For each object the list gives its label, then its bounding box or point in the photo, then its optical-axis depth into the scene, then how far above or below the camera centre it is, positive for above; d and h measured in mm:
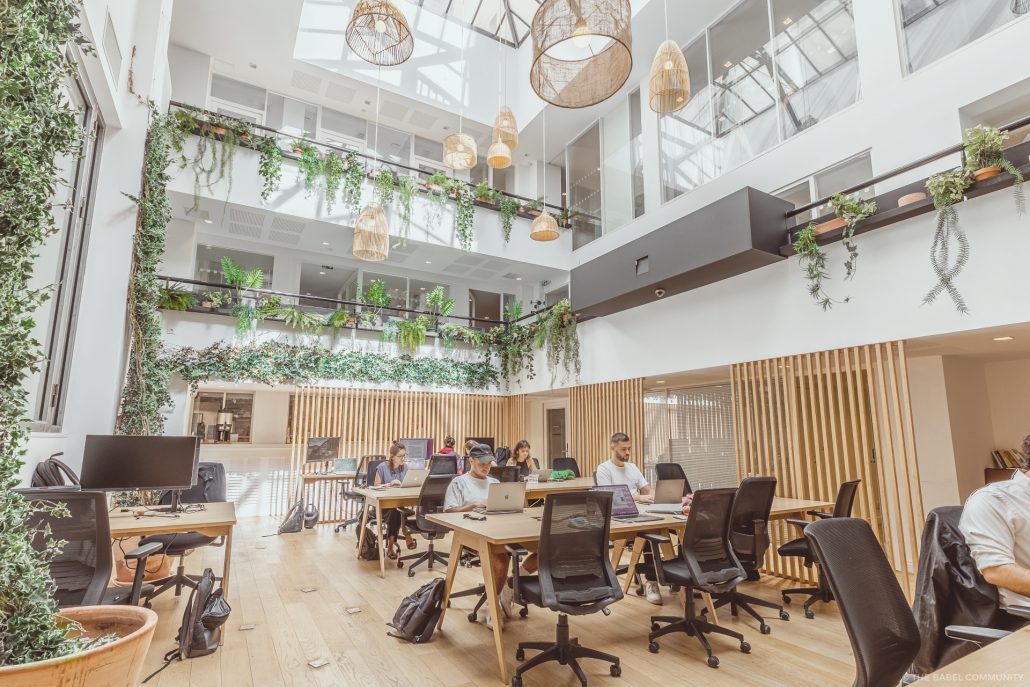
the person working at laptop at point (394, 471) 7434 -671
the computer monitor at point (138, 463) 4117 -292
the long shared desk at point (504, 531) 3641 -776
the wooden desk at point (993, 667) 1327 -624
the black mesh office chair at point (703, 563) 3947 -1039
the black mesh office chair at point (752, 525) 4371 -817
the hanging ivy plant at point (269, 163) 9086 +4520
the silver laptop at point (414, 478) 7004 -670
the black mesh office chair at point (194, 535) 4875 -1011
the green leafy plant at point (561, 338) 10195 +1773
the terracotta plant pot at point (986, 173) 4684 +2277
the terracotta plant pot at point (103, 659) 1416 -671
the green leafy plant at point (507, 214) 11180 +4496
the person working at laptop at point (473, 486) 5320 -607
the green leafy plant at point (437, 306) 11453 +2695
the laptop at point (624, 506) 4461 -680
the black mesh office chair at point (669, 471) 7105 -573
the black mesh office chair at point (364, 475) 8562 -781
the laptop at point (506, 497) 4715 -624
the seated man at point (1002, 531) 2029 -407
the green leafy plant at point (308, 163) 9414 +4676
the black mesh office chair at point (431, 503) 6125 -884
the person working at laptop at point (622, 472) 6051 -506
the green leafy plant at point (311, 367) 8984 +1143
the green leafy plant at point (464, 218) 10766 +4240
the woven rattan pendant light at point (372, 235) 7965 +2898
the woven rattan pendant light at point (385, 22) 6008 +4954
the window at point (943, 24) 5402 +4298
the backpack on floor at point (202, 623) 3812 -1442
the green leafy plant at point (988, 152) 4602 +2464
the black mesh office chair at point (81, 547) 2805 -656
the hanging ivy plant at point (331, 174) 9602 +4576
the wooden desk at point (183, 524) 3836 -739
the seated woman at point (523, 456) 8984 -494
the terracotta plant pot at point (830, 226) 5898 +2282
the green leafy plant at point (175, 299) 8766 +2119
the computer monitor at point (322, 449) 9242 -384
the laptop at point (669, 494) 4965 -619
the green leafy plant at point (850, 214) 5643 +2301
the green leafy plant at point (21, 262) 1583 +533
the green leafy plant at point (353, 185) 9805 +4484
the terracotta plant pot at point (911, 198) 5270 +2306
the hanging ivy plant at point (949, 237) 4906 +1821
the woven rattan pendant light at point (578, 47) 3840 +2972
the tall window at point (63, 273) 4113 +1253
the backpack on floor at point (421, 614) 4160 -1489
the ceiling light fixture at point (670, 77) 6180 +4097
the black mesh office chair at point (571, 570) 3436 -959
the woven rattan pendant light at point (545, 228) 9172 +3453
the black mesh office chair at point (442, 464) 7273 -504
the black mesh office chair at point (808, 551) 4865 -1137
